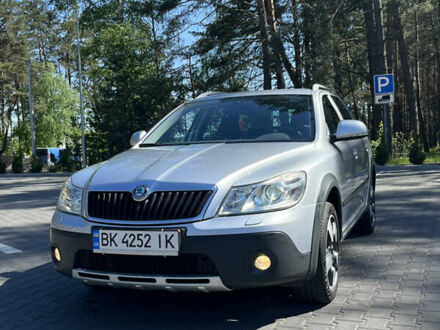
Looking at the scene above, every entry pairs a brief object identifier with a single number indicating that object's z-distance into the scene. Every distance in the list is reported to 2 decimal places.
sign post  16.81
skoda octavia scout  3.30
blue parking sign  16.80
